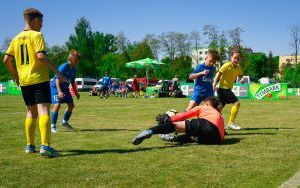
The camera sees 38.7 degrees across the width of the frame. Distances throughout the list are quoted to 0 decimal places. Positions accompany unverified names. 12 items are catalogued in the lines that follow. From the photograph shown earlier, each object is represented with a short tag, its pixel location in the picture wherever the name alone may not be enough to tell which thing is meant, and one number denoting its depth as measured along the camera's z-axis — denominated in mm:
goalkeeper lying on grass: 7008
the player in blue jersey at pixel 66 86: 9562
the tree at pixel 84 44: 97875
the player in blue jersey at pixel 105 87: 32969
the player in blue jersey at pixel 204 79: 8992
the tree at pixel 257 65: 96000
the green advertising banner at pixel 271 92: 29531
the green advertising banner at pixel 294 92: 40634
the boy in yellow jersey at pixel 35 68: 6062
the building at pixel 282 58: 158625
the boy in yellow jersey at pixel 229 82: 9990
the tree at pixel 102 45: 102875
